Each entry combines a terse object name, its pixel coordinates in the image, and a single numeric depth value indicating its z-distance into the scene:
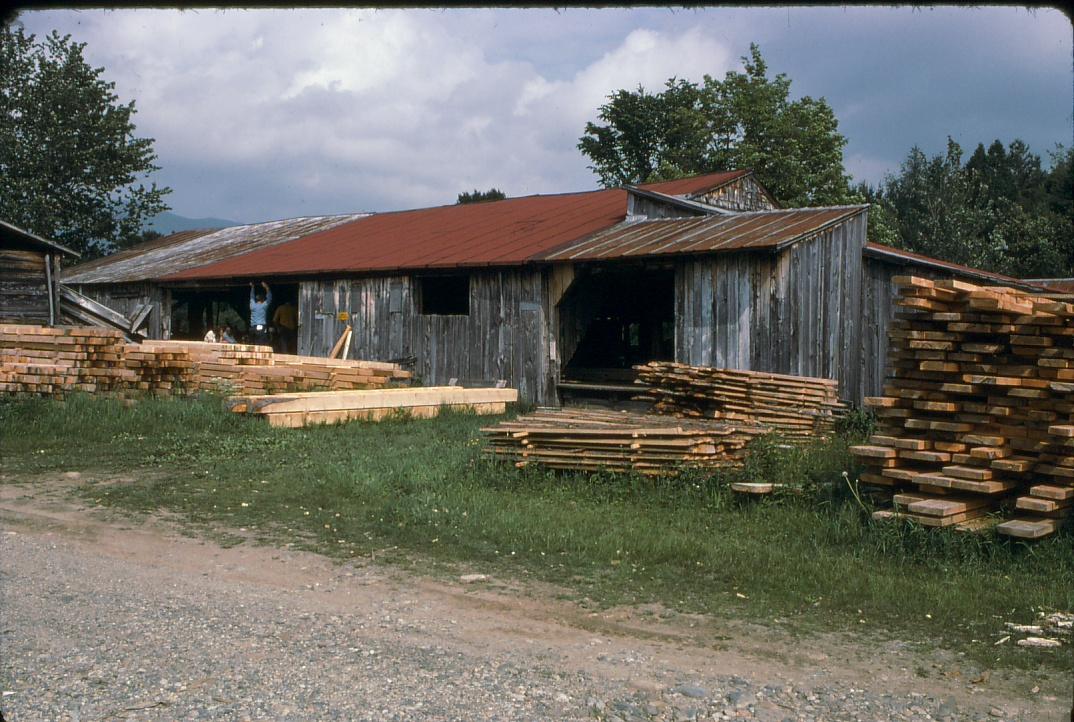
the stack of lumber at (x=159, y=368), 16.00
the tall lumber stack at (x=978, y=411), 7.71
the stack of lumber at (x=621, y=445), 10.34
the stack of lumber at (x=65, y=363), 14.98
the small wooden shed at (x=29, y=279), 25.14
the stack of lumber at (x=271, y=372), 17.52
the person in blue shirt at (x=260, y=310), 25.11
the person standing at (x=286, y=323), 25.84
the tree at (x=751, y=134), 38.28
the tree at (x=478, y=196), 56.94
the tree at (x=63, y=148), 39.01
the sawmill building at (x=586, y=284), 16.00
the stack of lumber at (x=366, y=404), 14.71
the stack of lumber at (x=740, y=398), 12.61
